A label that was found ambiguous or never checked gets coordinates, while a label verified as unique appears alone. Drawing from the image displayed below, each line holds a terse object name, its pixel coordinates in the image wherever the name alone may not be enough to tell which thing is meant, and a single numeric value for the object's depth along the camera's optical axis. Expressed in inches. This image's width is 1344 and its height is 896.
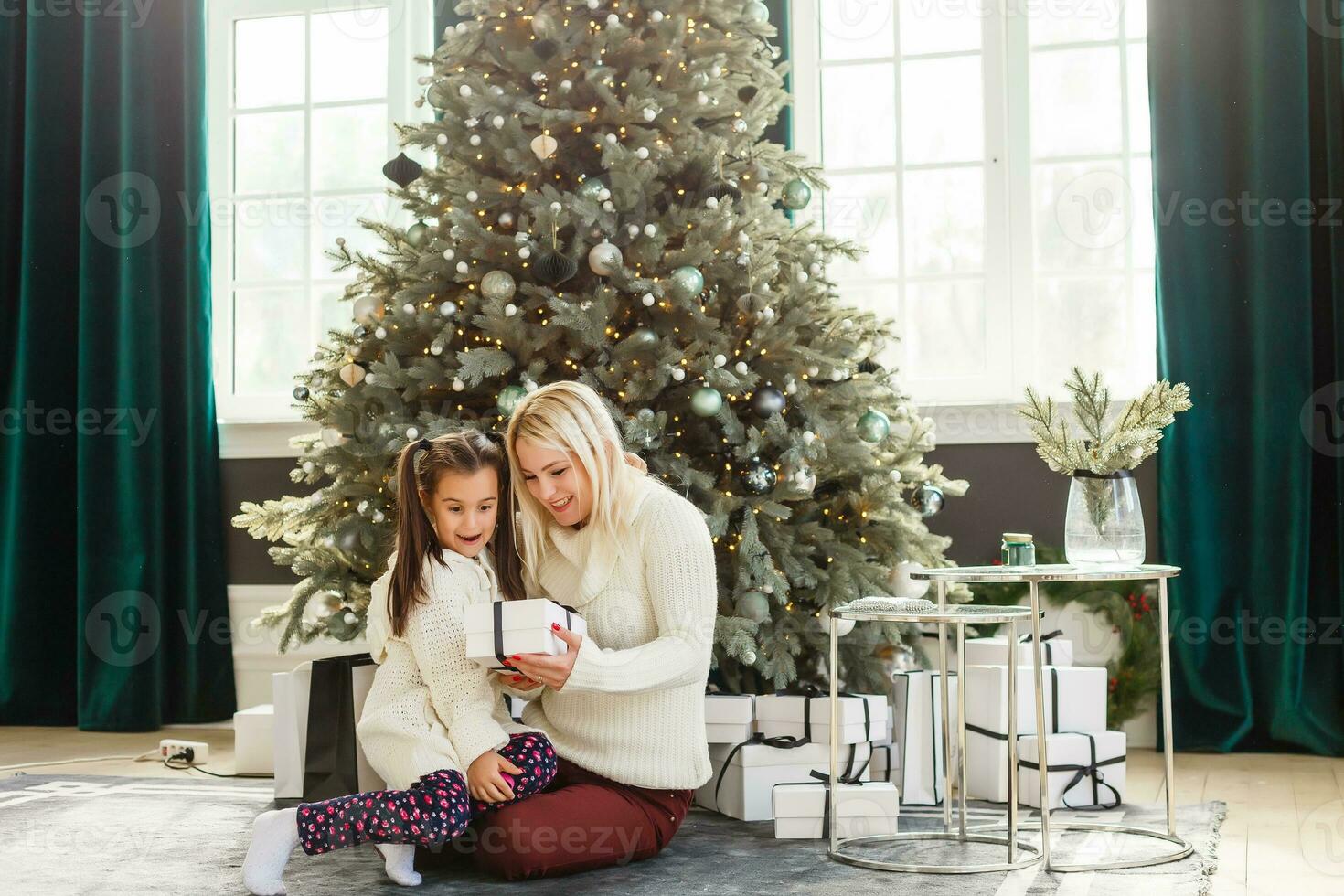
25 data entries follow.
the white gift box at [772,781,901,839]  98.6
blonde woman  85.7
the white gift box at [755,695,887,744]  105.6
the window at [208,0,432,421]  168.4
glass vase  94.0
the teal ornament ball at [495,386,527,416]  108.8
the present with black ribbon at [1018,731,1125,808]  111.7
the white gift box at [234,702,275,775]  128.6
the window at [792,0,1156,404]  149.0
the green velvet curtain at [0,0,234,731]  159.3
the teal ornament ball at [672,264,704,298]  109.7
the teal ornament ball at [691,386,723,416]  108.2
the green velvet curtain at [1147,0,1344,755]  134.6
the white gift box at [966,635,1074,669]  119.4
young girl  81.8
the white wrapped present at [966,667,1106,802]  112.3
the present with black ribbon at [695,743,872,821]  105.8
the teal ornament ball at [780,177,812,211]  120.7
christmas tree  110.8
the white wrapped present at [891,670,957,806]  112.0
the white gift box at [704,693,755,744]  106.1
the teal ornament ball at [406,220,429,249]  119.4
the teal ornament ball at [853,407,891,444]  115.1
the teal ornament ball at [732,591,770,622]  107.5
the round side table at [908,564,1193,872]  86.9
